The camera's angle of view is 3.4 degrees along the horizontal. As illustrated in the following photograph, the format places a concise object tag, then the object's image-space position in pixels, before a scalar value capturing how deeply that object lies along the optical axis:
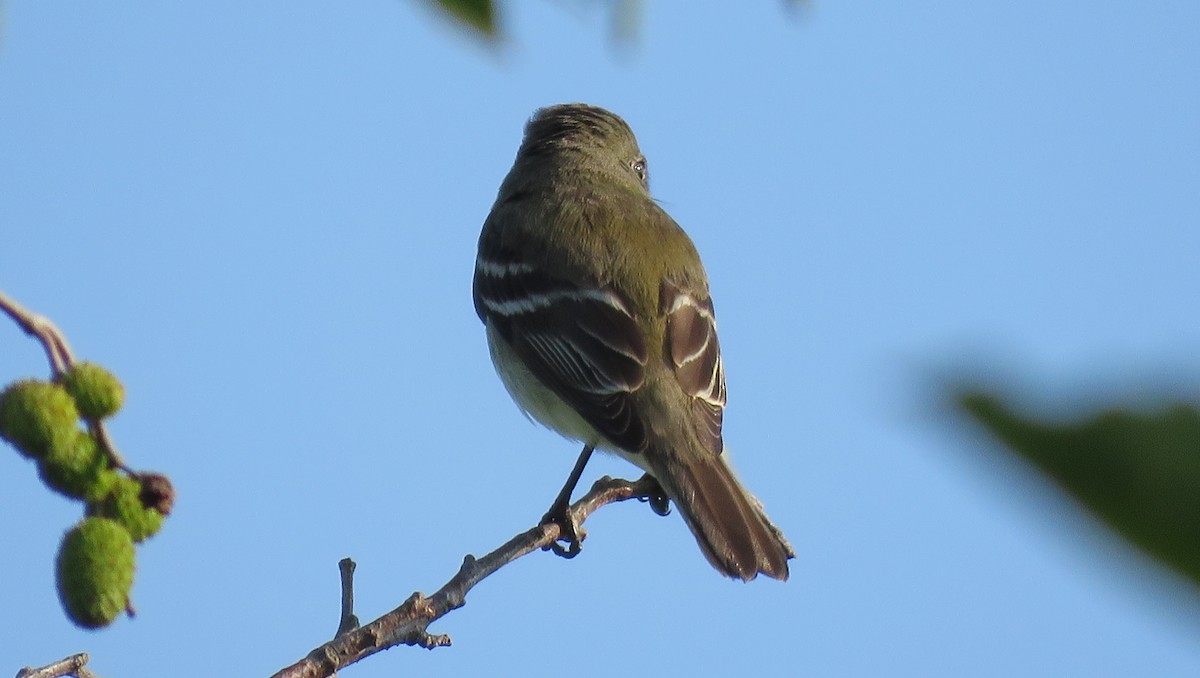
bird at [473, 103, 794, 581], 3.77
